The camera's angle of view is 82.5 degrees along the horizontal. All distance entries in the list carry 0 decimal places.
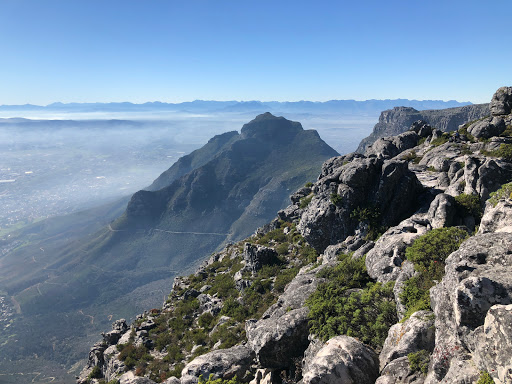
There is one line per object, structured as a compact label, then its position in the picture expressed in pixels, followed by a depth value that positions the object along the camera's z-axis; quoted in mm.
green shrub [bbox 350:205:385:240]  39188
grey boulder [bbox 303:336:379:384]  15875
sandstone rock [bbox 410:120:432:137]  89362
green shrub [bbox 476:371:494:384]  10781
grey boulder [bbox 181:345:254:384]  24031
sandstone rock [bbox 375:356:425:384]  14062
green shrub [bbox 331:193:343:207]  43812
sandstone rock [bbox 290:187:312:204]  84250
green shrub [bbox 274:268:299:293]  47000
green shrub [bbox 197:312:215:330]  46938
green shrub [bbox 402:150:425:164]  65625
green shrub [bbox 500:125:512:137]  64000
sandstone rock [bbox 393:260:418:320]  19814
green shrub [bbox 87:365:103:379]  45966
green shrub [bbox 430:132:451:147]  71644
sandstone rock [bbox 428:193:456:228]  28406
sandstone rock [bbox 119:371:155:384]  27897
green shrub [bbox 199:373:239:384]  21378
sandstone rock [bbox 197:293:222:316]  50219
